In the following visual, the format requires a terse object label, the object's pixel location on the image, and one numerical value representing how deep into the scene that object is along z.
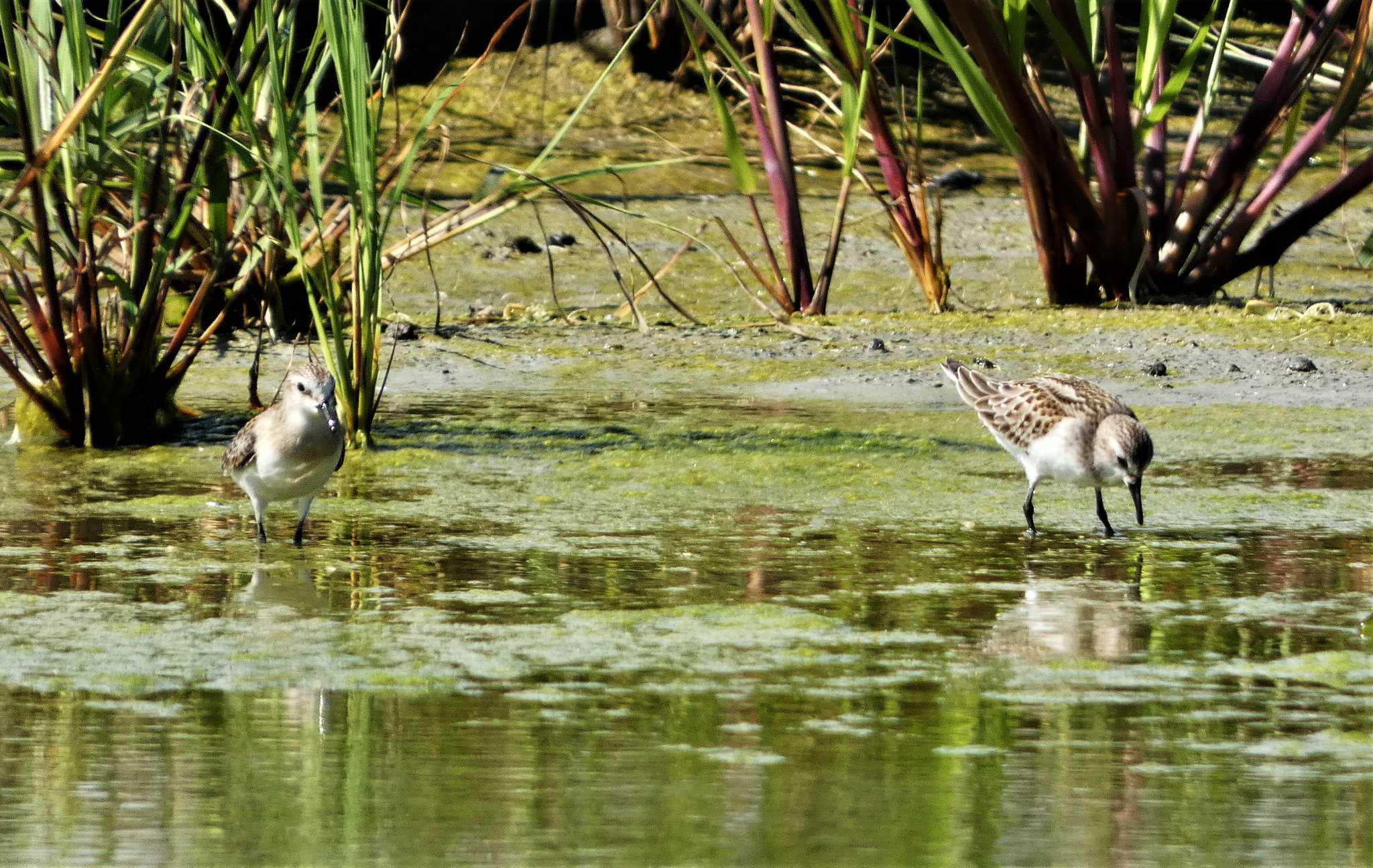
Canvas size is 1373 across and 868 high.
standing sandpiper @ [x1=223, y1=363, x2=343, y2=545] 9.78
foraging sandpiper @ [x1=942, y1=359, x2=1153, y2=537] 10.25
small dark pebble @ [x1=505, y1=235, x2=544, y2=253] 20.83
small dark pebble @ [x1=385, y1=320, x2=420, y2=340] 16.41
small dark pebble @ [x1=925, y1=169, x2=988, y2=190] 24.61
